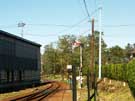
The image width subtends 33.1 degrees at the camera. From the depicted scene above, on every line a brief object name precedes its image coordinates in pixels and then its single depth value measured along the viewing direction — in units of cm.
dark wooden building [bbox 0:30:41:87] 2931
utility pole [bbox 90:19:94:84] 2418
